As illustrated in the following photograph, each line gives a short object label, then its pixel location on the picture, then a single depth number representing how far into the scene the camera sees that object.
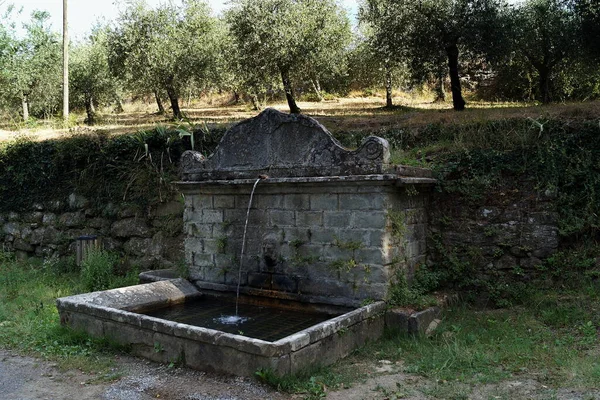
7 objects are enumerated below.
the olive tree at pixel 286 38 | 15.77
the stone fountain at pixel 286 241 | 5.07
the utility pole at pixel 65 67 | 18.57
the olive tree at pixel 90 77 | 24.45
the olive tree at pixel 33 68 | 20.52
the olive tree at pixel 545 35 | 14.79
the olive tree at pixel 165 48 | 17.92
